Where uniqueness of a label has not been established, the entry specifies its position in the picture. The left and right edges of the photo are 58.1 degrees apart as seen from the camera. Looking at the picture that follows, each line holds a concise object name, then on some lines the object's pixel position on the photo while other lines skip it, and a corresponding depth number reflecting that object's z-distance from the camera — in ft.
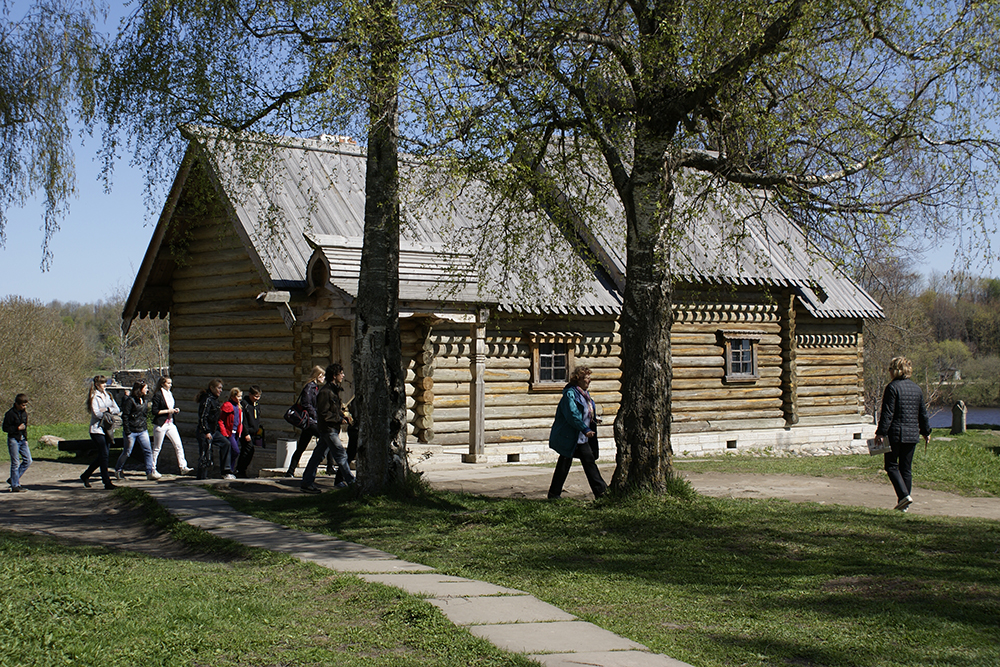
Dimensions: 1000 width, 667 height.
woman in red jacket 49.90
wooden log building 52.42
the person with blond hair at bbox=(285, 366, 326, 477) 45.37
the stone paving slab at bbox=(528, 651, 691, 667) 15.96
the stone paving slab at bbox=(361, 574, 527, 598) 21.57
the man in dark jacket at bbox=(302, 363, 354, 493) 42.24
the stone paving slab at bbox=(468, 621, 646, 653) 17.01
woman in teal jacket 36.45
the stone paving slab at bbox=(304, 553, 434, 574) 24.57
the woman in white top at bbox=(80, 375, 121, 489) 45.52
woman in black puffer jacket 34.27
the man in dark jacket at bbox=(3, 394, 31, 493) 45.44
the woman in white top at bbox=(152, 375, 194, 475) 50.06
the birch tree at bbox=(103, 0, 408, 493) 32.37
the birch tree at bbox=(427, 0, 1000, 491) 31.78
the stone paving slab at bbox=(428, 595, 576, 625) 19.13
